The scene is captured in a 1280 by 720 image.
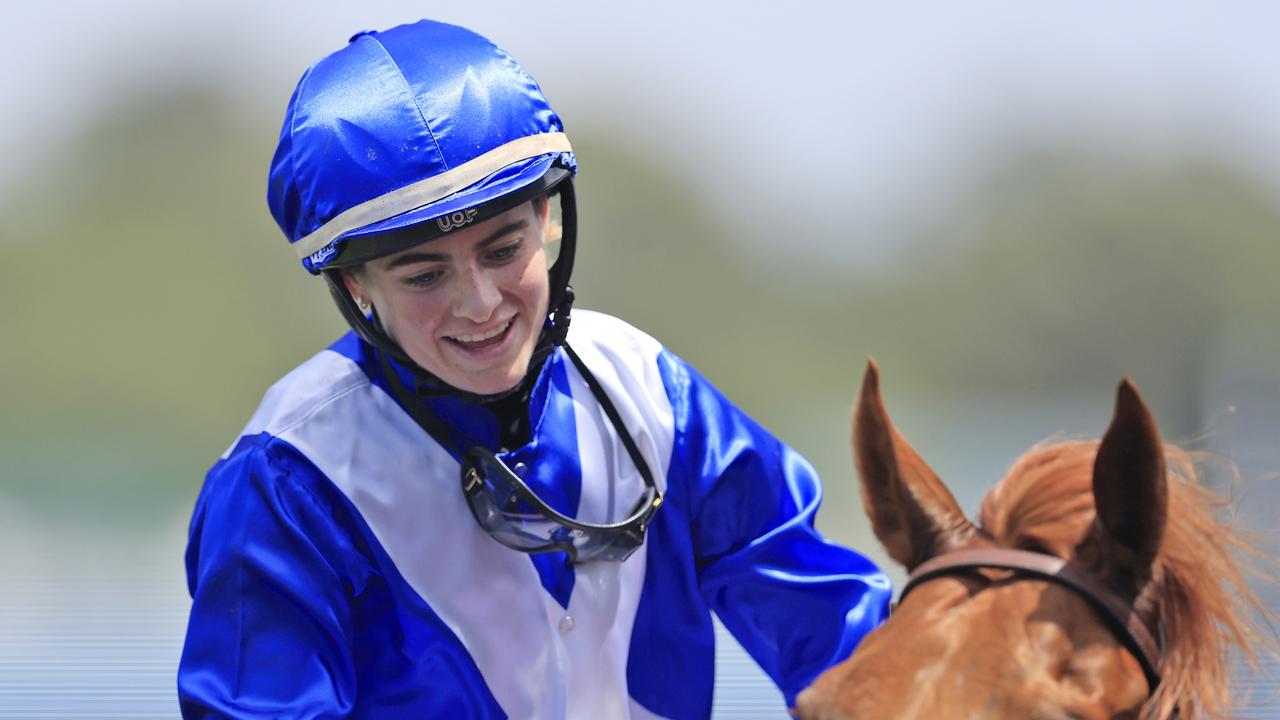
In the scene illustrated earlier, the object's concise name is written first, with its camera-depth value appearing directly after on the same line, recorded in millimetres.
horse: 6618
